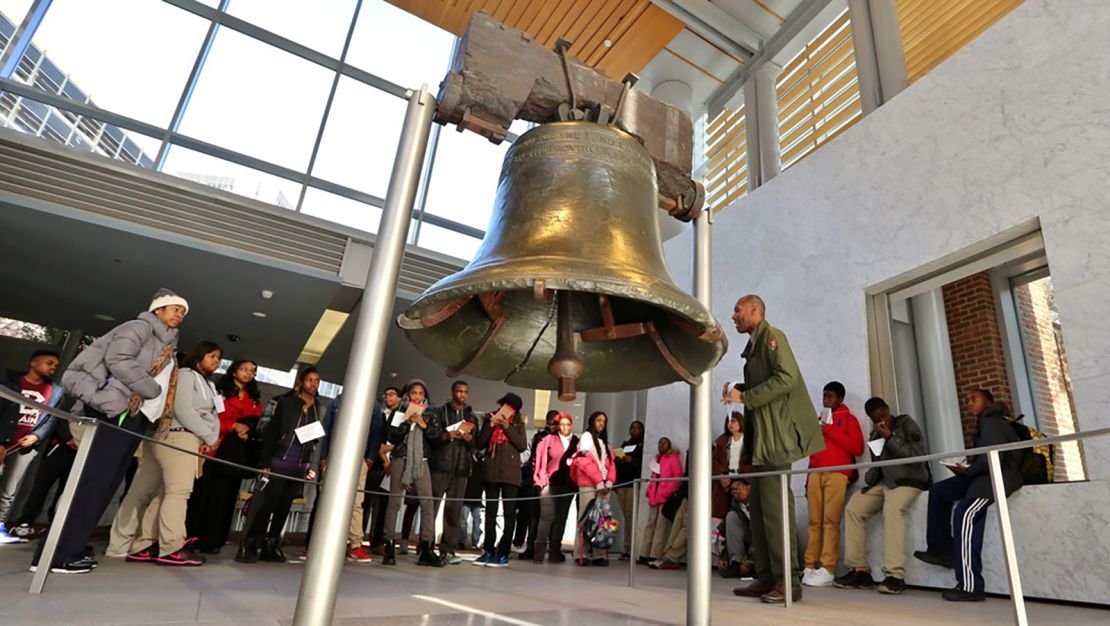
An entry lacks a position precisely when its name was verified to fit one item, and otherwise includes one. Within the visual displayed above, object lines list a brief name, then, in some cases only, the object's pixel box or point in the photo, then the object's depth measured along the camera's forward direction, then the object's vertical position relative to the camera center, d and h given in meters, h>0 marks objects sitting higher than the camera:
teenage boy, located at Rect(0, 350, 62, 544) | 4.12 +0.33
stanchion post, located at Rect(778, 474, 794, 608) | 2.87 -0.05
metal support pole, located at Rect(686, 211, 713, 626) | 1.88 +0.10
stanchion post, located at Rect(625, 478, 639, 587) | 3.82 +0.00
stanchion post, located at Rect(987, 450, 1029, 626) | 1.78 +0.05
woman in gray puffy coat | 2.83 +0.37
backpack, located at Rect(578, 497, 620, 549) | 5.42 +0.03
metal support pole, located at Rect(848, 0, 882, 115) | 5.58 +4.47
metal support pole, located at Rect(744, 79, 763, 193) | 7.08 +4.74
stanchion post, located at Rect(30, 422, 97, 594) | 2.19 -0.15
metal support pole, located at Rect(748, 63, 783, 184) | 6.91 +4.78
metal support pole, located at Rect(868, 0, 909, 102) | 5.43 +4.44
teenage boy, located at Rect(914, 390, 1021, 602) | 3.43 +0.32
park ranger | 3.11 +0.57
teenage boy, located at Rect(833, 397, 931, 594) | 3.90 +0.39
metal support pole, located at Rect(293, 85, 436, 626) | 1.30 +0.29
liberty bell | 1.42 +0.59
